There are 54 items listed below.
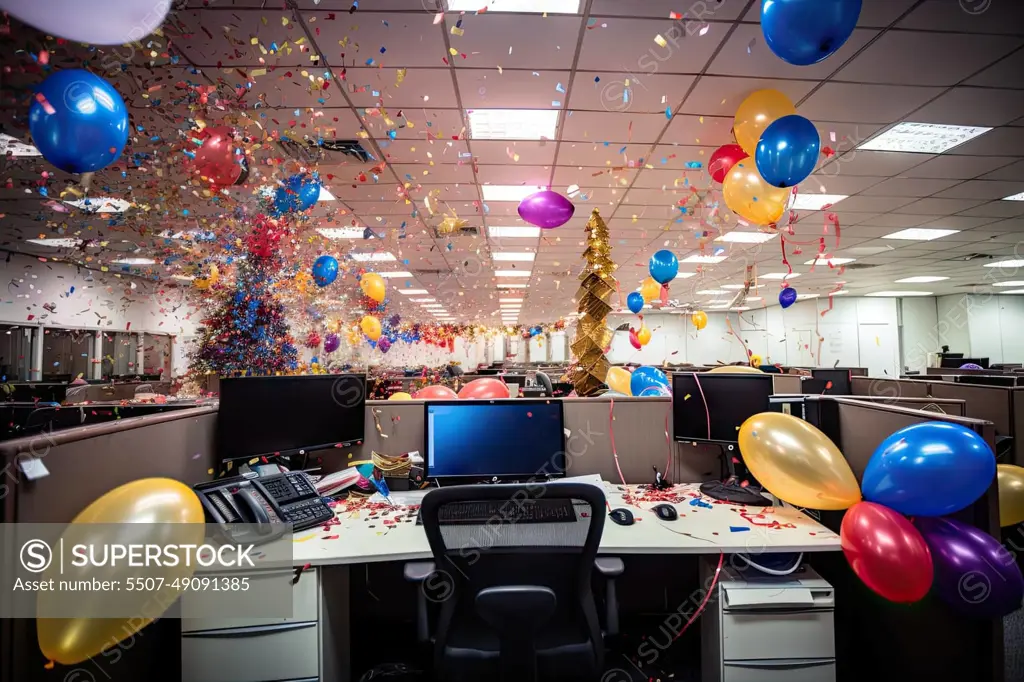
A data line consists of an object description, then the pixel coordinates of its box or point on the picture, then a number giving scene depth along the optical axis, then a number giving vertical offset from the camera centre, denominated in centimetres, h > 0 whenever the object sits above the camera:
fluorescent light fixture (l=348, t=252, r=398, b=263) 671 +156
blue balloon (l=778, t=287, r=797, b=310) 564 +72
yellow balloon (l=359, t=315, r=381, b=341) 715 +44
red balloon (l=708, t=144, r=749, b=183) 323 +149
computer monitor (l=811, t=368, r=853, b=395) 430 -30
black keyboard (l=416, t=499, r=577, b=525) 111 -43
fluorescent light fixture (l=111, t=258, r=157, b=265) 699 +156
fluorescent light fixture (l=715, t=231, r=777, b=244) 589 +162
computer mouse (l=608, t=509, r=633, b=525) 154 -61
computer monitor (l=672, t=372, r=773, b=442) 186 -24
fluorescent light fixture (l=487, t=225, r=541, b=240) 557 +163
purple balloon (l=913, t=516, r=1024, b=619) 120 -64
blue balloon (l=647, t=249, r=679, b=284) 473 +97
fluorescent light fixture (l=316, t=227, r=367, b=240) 534 +157
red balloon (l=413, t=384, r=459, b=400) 246 -24
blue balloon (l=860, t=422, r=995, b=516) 119 -35
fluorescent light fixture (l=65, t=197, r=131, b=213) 422 +156
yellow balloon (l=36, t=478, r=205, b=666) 90 -47
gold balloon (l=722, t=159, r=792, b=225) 272 +102
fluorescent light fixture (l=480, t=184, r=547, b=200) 424 +164
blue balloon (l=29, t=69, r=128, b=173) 154 +87
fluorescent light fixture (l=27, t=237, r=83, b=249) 592 +160
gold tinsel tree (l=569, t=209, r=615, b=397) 263 +29
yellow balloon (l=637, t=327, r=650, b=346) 698 +26
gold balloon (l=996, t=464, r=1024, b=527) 163 -57
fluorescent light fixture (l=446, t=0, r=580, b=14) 205 +169
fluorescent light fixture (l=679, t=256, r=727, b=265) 725 +158
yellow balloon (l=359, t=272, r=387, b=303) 522 +83
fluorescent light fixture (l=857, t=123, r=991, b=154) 317 +166
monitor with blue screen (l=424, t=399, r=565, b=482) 186 -39
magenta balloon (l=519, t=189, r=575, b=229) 323 +111
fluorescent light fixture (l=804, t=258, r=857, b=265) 754 +160
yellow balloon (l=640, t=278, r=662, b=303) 611 +88
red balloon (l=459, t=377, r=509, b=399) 250 -22
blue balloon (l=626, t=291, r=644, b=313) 638 +77
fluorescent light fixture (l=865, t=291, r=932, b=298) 1169 +159
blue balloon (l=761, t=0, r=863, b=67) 148 +117
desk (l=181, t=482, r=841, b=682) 126 -64
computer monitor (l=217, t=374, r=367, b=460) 168 -25
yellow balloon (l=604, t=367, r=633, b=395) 321 -22
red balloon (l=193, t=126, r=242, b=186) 256 +120
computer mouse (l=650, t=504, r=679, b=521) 158 -61
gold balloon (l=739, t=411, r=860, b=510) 140 -39
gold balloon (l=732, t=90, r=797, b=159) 258 +148
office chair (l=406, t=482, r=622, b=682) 104 -61
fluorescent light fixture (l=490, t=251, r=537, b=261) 687 +160
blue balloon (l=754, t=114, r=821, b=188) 218 +105
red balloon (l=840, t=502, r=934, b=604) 117 -58
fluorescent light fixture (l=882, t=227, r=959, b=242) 580 +162
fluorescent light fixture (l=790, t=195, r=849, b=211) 456 +165
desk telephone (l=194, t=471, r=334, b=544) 136 -53
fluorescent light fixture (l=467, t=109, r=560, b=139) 297 +167
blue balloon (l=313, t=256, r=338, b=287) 437 +86
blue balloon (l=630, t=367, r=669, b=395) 286 -19
